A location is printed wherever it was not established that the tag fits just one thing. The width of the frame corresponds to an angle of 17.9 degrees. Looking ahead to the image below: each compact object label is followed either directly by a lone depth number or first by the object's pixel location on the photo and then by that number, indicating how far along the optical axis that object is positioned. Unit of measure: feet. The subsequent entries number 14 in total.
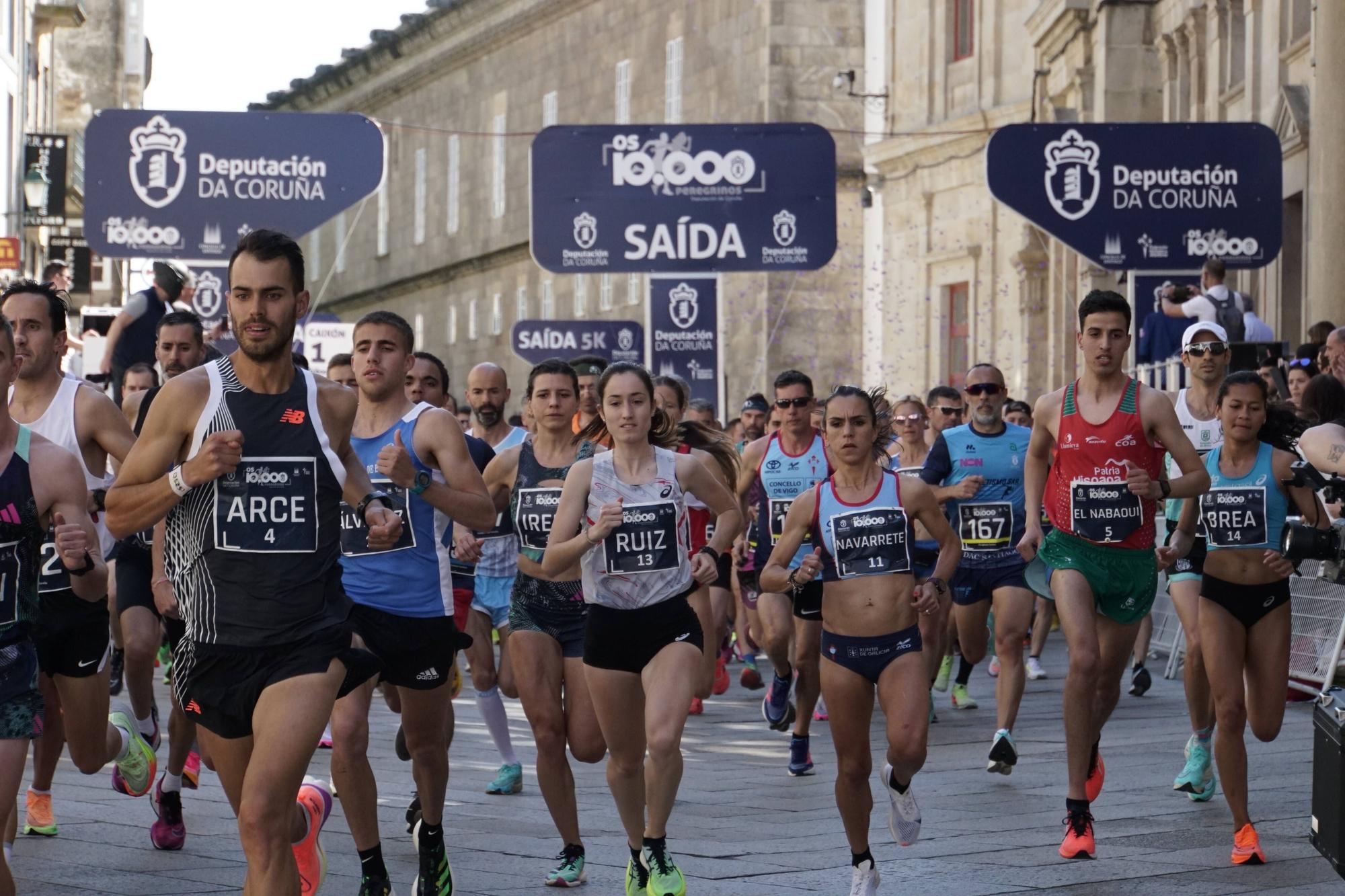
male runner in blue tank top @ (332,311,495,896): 46.68
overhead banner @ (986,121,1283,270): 96.79
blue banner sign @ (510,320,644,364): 162.94
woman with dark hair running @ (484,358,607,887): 51.21
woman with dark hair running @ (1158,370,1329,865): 54.26
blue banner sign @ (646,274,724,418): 127.57
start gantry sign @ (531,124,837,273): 128.58
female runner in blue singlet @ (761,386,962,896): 49.55
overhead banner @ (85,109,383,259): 123.64
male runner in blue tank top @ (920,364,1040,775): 79.10
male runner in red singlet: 55.27
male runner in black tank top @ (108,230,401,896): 37.06
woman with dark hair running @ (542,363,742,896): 47.74
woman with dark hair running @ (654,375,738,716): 60.51
